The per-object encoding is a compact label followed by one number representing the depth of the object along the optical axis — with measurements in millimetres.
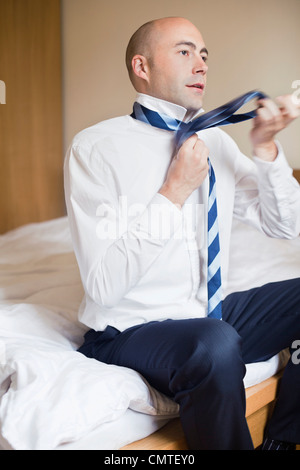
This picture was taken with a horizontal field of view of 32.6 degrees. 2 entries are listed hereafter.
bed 904
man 972
